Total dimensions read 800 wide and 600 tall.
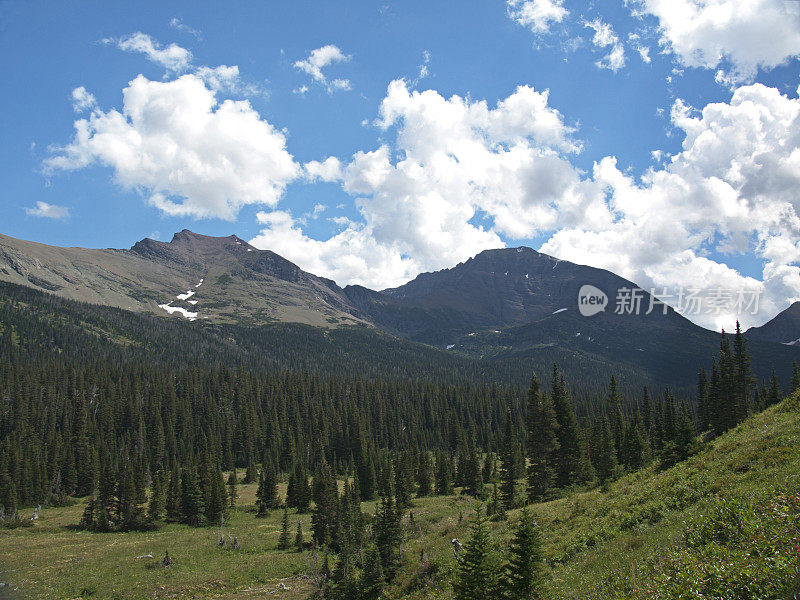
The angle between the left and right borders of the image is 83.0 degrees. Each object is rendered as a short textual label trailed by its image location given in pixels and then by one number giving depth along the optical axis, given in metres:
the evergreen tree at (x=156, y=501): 72.00
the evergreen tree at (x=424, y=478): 85.00
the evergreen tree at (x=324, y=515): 56.88
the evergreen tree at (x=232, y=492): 82.78
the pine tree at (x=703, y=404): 86.66
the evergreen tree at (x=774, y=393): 74.63
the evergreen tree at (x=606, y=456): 56.40
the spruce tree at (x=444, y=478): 84.38
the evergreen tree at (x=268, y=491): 81.12
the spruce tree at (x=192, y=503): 74.12
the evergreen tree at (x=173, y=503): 75.06
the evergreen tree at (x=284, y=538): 55.83
